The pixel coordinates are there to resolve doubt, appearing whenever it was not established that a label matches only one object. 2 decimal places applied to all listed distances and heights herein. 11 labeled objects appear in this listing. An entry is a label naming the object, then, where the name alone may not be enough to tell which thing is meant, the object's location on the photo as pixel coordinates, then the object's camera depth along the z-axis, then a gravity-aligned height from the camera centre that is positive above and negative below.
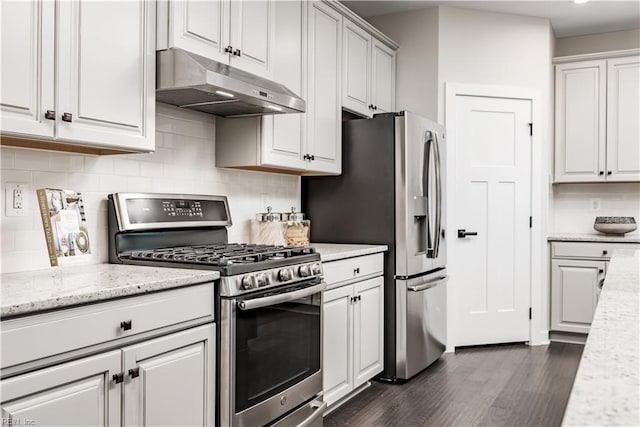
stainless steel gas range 2.10 -0.36
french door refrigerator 3.56 -0.01
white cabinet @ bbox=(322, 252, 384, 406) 2.95 -0.72
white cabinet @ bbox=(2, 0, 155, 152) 1.77 +0.49
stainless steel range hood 2.28 +0.54
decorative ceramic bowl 4.73 -0.09
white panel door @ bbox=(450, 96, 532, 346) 4.47 -0.04
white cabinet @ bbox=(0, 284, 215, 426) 1.43 -0.47
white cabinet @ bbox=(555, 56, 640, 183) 4.73 +0.81
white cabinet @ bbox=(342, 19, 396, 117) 3.79 +1.03
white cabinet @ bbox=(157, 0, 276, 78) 2.32 +0.83
